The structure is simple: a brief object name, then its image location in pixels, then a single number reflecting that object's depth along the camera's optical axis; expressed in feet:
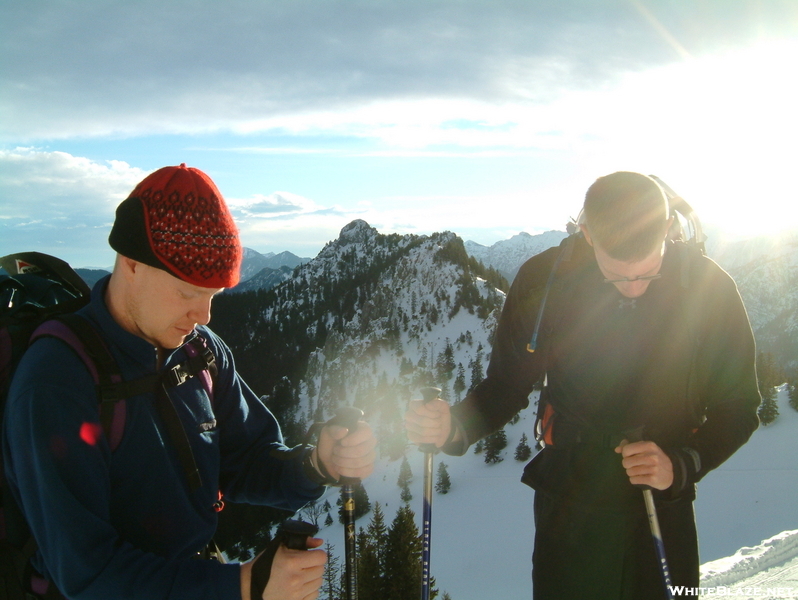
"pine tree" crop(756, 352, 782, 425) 193.67
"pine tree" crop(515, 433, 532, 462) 251.39
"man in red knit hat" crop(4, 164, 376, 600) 6.68
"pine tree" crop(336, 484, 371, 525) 223.71
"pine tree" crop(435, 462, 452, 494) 244.42
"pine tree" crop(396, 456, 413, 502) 259.68
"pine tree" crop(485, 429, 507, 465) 261.85
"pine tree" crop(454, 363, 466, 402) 296.08
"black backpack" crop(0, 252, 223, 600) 7.48
